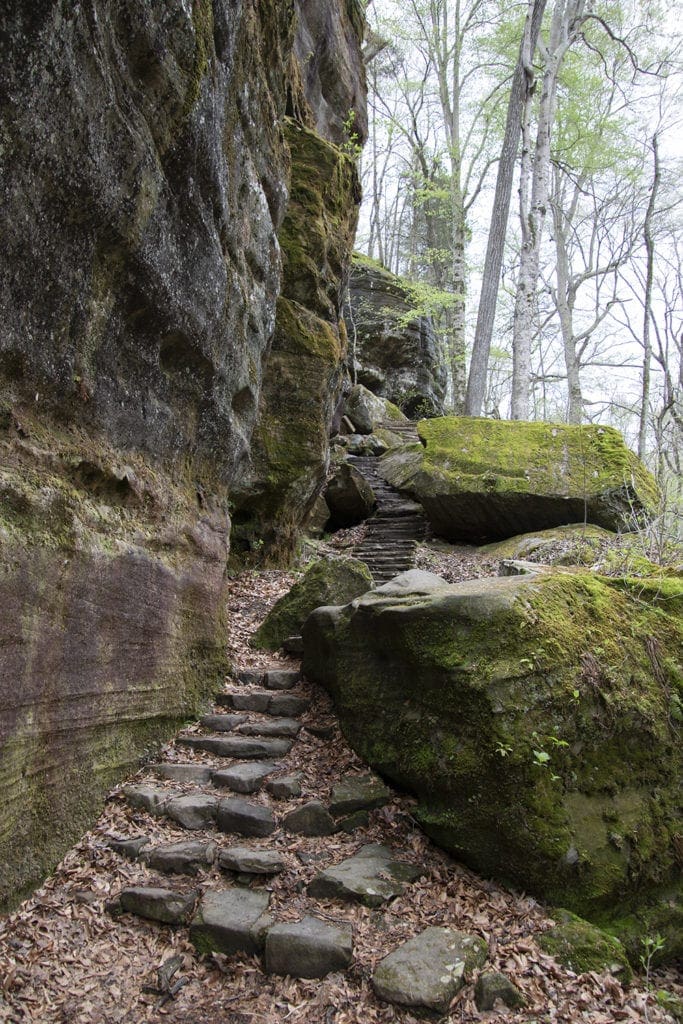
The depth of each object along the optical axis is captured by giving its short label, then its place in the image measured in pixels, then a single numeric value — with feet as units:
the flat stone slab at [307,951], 10.86
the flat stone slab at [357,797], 14.99
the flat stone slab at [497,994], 10.12
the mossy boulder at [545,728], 12.66
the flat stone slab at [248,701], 20.11
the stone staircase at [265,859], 10.91
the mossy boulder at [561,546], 28.47
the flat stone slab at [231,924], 11.44
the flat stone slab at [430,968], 10.00
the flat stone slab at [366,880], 12.35
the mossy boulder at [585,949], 11.07
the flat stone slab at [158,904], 12.16
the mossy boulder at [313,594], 23.80
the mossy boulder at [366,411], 62.64
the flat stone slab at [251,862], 13.12
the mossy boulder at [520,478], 33.24
